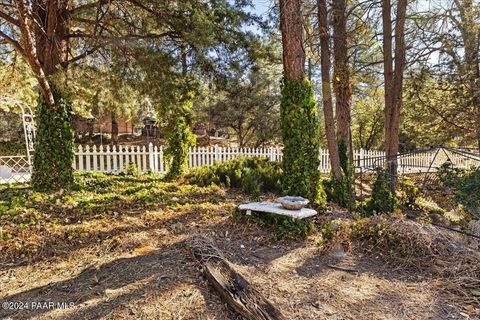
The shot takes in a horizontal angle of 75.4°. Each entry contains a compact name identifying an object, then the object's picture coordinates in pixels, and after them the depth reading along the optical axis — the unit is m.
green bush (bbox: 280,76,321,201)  4.21
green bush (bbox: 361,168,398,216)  5.68
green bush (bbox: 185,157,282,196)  6.54
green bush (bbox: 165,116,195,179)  7.46
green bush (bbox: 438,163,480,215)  4.01
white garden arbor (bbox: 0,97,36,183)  6.97
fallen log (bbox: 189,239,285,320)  2.08
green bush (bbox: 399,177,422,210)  6.62
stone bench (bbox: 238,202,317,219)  3.56
